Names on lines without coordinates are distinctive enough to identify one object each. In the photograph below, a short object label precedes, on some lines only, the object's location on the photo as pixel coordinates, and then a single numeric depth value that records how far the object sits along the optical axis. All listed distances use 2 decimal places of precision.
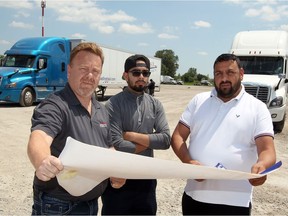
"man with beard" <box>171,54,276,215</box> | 2.25
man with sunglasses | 2.79
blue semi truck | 14.02
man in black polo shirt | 1.80
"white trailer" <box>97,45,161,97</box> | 18.98
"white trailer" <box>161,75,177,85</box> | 70.44
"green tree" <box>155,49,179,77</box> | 97.00
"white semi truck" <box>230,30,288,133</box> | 9.59
